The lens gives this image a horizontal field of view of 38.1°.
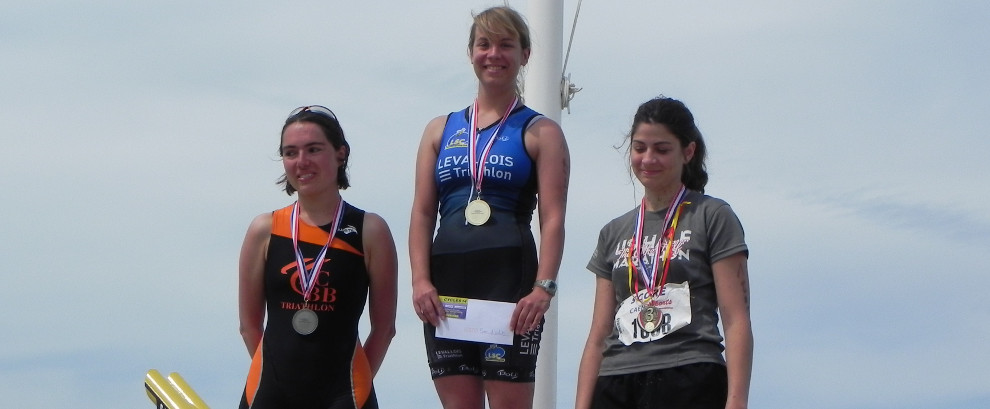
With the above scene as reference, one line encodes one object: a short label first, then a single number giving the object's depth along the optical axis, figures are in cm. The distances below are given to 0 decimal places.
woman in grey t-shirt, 472
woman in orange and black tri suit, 531
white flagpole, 877
